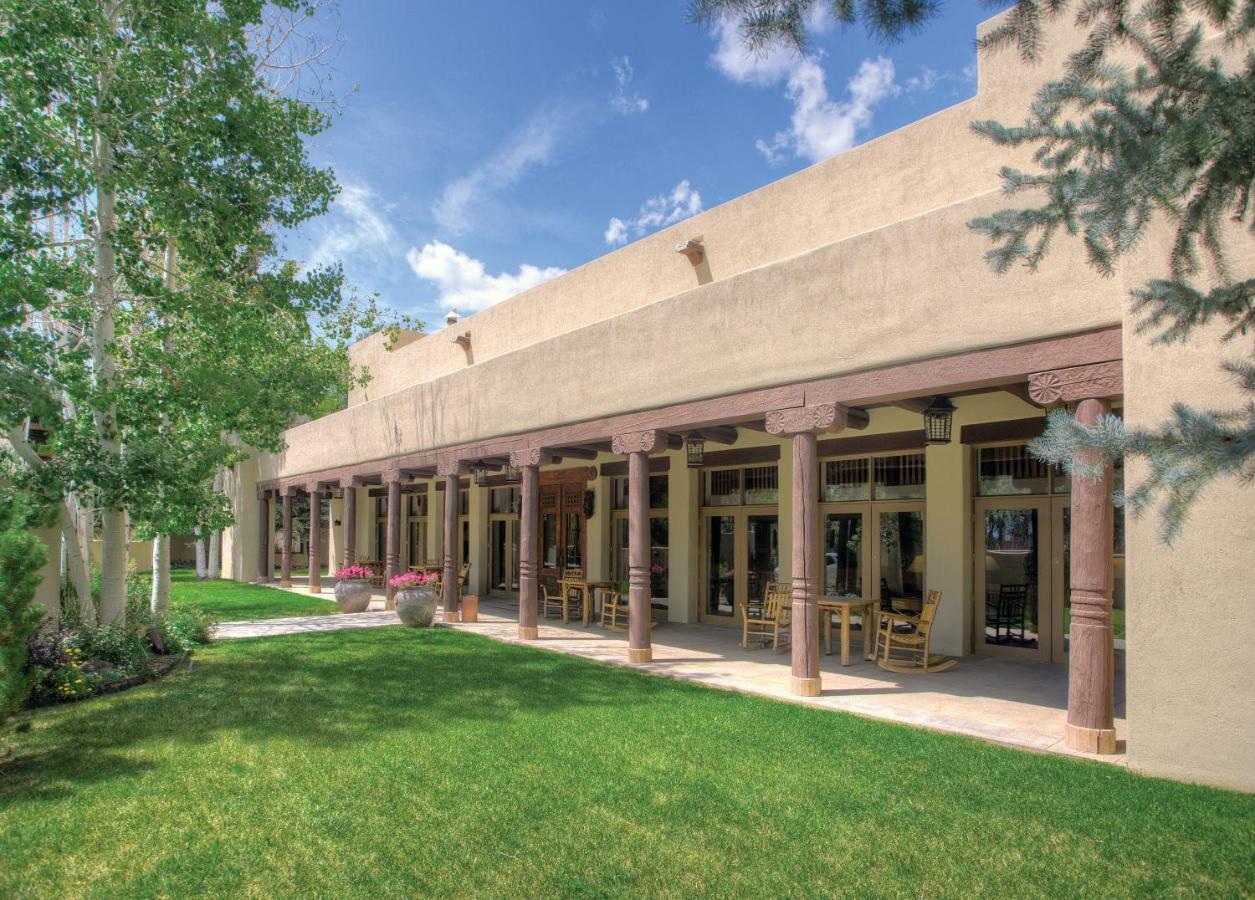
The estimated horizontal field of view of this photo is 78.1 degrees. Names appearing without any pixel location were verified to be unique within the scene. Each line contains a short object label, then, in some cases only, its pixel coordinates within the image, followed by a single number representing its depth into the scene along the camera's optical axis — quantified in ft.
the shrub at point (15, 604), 16.79
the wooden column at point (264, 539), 79.66
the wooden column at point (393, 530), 51.98
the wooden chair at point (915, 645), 30.01
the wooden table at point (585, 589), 46.32
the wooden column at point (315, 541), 67.00
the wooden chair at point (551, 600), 49.93
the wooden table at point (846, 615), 31.60
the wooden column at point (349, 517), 59.11
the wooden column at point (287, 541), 72.23
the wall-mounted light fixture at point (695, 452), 38.97
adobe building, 17.85
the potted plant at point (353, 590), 52.85
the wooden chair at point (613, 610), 44.88
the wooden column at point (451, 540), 46.75
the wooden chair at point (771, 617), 35.99
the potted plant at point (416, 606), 44.39
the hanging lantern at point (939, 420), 27.87
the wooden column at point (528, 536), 39.55
